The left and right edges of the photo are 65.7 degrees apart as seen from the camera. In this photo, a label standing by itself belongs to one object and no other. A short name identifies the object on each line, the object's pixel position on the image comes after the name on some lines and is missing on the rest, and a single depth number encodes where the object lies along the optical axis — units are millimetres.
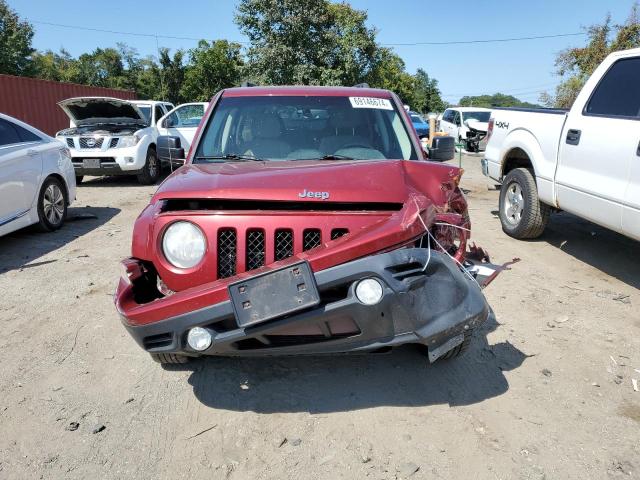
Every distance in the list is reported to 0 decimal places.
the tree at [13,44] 28812
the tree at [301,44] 19938
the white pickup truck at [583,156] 4277
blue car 20508
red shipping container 14969
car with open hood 9898
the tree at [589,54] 20156
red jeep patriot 2094
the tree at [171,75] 32500
